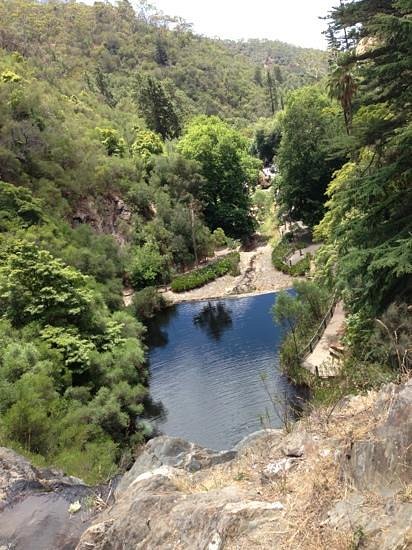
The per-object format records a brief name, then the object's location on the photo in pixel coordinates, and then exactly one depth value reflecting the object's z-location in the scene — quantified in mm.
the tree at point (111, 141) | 44375
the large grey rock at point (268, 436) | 6135
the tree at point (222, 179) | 47750
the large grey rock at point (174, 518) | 4328
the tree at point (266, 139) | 69625
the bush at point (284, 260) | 35500
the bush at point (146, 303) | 33250
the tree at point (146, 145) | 46706
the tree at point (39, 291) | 19422
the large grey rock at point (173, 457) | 7719
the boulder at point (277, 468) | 4980
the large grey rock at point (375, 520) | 3459
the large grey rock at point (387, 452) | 4098
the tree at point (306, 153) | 40375
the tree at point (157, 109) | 56969
